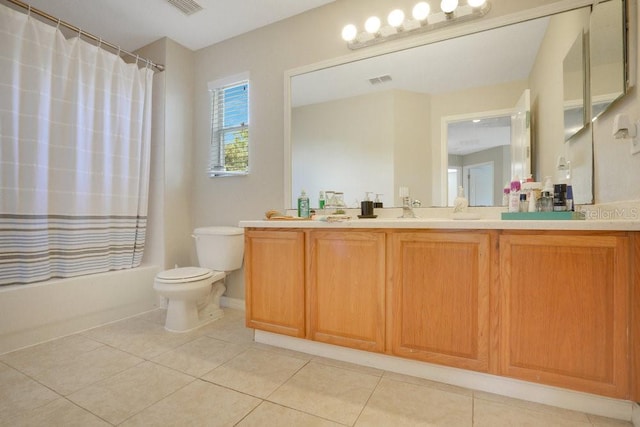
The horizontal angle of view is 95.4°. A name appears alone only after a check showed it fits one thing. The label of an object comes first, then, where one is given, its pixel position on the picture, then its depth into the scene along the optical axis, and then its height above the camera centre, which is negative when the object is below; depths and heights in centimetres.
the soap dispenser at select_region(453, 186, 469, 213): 173 +7
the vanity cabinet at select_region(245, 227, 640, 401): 110 -38
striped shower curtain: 183 +43
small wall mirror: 127 +74
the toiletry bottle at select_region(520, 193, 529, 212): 150 +7
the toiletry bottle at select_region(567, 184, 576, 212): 136 +8
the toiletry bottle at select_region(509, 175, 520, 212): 152 +10
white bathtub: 180 -65
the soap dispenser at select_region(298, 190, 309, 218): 216 +6
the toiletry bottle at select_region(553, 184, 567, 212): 136 +9
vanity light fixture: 172 +123
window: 260 +80
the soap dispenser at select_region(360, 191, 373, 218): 194 +4
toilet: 202 -47
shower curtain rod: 183 +132
